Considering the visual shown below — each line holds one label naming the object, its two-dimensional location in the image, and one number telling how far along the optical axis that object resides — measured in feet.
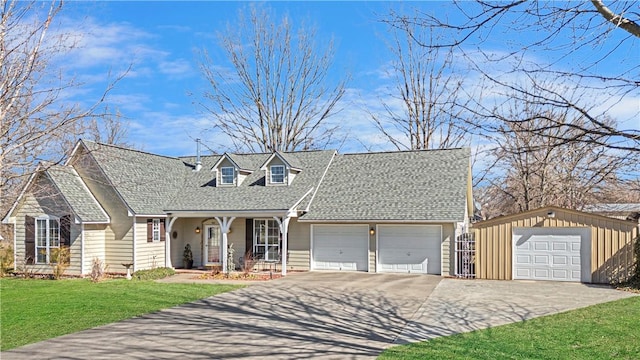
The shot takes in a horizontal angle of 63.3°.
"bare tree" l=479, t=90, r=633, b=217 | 79.00
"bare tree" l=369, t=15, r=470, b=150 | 104.99
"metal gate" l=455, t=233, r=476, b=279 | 64.41
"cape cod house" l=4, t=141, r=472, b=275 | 67.41
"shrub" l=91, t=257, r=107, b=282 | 62.95
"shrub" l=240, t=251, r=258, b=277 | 69.97
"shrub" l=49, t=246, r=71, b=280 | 66.33
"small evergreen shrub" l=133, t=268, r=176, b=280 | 64.90
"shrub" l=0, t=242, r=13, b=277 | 70.11
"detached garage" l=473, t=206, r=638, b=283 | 58.49
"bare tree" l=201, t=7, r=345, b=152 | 120.26
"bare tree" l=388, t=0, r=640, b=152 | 12.91
